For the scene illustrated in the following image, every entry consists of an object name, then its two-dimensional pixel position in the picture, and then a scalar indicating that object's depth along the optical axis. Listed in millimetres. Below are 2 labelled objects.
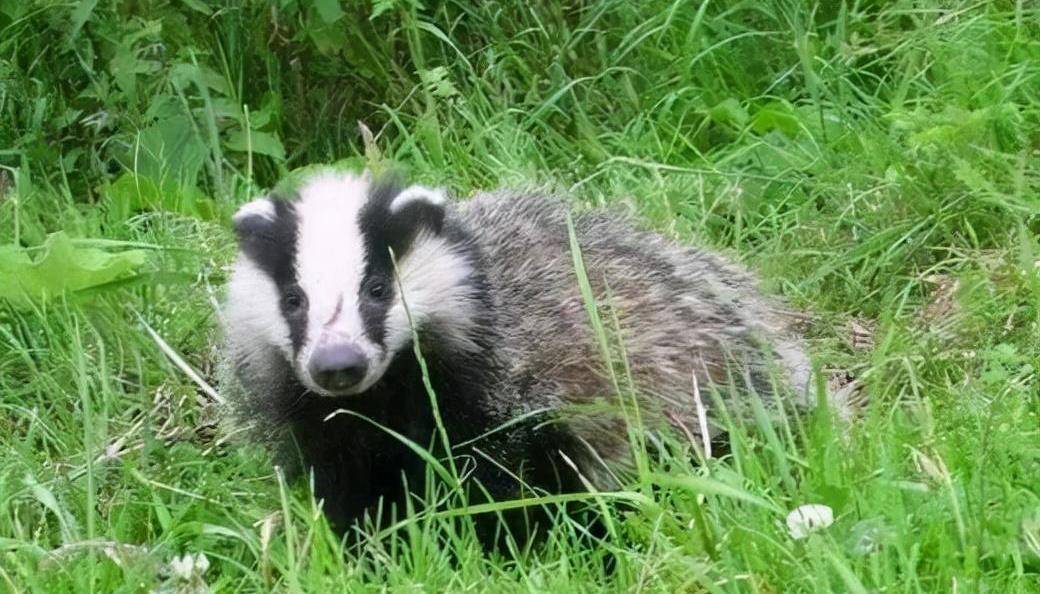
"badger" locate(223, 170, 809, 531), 3480
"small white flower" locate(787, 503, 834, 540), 2881
